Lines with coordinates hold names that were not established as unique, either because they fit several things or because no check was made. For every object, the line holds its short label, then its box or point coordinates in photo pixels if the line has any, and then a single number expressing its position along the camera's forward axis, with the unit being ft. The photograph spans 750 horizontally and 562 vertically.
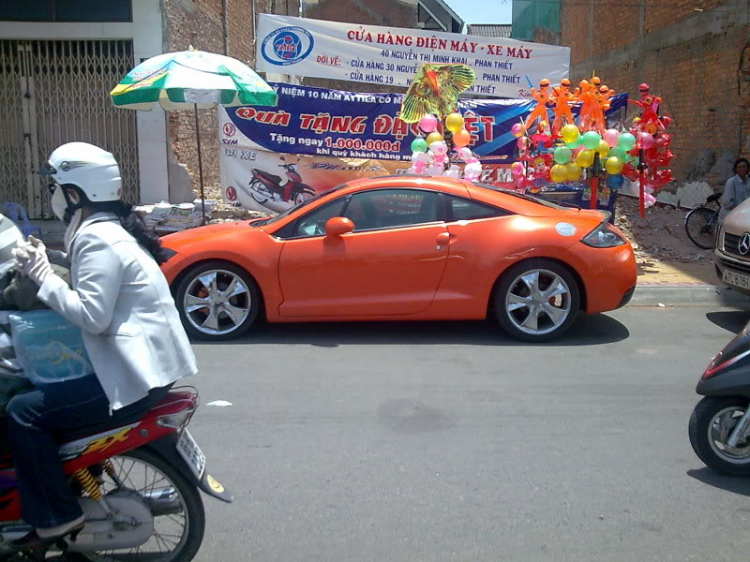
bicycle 39.48
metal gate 41.24
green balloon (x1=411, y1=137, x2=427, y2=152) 33.91
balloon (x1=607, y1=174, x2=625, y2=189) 31.53
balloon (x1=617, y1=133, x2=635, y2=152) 30.01
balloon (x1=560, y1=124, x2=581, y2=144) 29.53
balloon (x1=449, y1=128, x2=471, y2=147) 33.14
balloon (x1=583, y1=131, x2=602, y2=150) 29.31
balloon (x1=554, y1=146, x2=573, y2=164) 30.22
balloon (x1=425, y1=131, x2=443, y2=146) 32.50
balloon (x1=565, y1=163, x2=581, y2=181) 30.40
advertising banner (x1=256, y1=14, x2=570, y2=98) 40.22
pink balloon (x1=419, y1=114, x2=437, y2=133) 33.86
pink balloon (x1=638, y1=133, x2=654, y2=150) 30.50
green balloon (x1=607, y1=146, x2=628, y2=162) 30.63
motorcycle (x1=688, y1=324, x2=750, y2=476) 13.15
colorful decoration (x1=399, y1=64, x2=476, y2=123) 35.50
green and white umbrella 28.63
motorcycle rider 9.16
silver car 24.68
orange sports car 22.07
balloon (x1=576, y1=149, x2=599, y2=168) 29.84
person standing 36.63
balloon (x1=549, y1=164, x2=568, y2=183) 30.40
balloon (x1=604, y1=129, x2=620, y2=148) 30.32
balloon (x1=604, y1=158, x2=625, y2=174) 30.27
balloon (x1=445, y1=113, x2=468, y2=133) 32.68
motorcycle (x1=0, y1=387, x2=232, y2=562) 9.61
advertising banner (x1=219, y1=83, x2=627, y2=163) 38.22
